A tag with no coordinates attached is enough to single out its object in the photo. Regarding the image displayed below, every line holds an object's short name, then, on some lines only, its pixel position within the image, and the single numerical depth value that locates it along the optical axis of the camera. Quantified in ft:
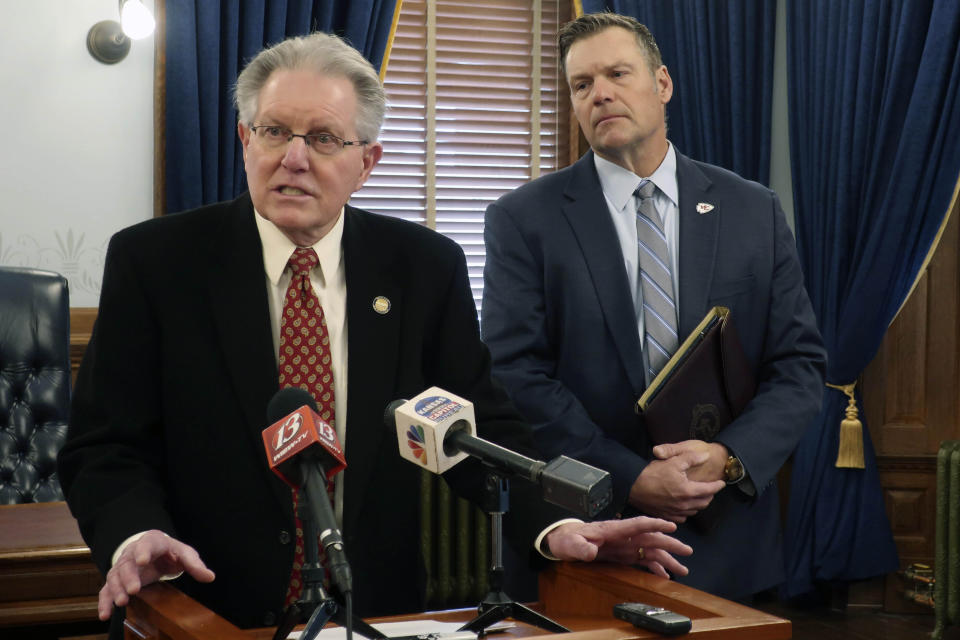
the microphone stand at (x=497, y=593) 3.86
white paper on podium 3.86
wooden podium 3.81
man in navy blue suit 6.88
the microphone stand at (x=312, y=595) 3.20
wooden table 6.49
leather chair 9.53
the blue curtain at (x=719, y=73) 13.05
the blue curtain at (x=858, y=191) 12.55
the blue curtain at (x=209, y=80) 11.27
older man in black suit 4.97
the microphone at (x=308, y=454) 3.22
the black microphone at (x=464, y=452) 3.23
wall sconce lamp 11.19
